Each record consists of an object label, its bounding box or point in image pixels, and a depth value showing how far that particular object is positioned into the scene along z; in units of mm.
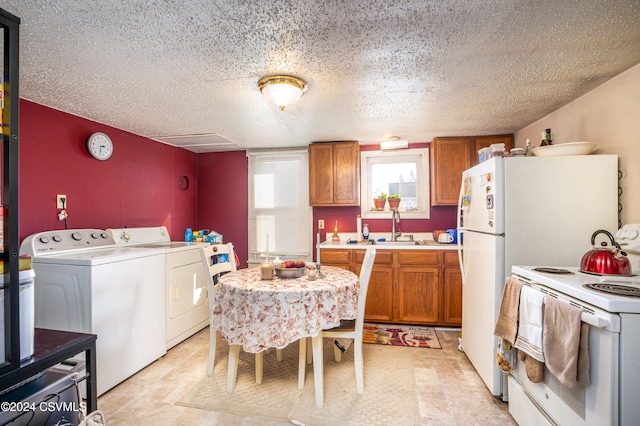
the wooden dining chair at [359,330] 2217
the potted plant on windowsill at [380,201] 4115
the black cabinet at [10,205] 1000
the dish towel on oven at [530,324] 1515
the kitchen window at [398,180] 4109
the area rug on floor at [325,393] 1973
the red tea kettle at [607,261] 1622
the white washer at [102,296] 2170
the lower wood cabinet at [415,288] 3465
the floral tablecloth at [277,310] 1960
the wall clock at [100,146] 2975
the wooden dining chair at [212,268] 2365
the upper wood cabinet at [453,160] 3693
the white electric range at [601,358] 1166
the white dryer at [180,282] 2928
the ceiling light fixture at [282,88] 2088
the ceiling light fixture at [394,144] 3959
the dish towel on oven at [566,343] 1291
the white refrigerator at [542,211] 2016
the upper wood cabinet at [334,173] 3971
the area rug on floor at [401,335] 3100
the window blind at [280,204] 4355
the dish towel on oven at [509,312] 1714
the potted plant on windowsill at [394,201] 3943
